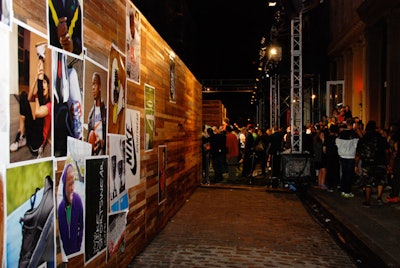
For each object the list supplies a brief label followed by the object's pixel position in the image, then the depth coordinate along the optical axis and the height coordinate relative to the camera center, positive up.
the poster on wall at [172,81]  8.82 +1.08
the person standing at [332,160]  12.36 -0.79
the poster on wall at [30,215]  2.69 -0.56
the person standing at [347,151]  11.16 -0.47
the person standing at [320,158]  13.45 -0.79
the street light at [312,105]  30.50 +1.94
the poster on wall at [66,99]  3.36 +0.28
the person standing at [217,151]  15.69 -0.67
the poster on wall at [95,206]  4.12 -0.73
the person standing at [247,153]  17.37 -0.81
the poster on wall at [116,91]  4.82 +0.48
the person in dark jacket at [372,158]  9.90 -0.58
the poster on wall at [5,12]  2.57 +0.72
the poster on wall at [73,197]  3.53 -0.55
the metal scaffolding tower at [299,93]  14.00 +1.28
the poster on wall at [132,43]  5.59 +1.20
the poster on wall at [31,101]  2.75 +0.21
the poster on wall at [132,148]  5.55 -0.20
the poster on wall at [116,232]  4.84 -1.16
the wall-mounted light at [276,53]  19.28 +3.57
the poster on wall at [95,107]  4.09 +0.26
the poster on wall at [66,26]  3.27 +0.86
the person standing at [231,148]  15.79 -0.56
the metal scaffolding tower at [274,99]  23.05 +1.87
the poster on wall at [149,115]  6.54 +0.26
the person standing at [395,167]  10.11 -0.79
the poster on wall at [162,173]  7.61 -0.72
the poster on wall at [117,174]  4.87 -0.48
